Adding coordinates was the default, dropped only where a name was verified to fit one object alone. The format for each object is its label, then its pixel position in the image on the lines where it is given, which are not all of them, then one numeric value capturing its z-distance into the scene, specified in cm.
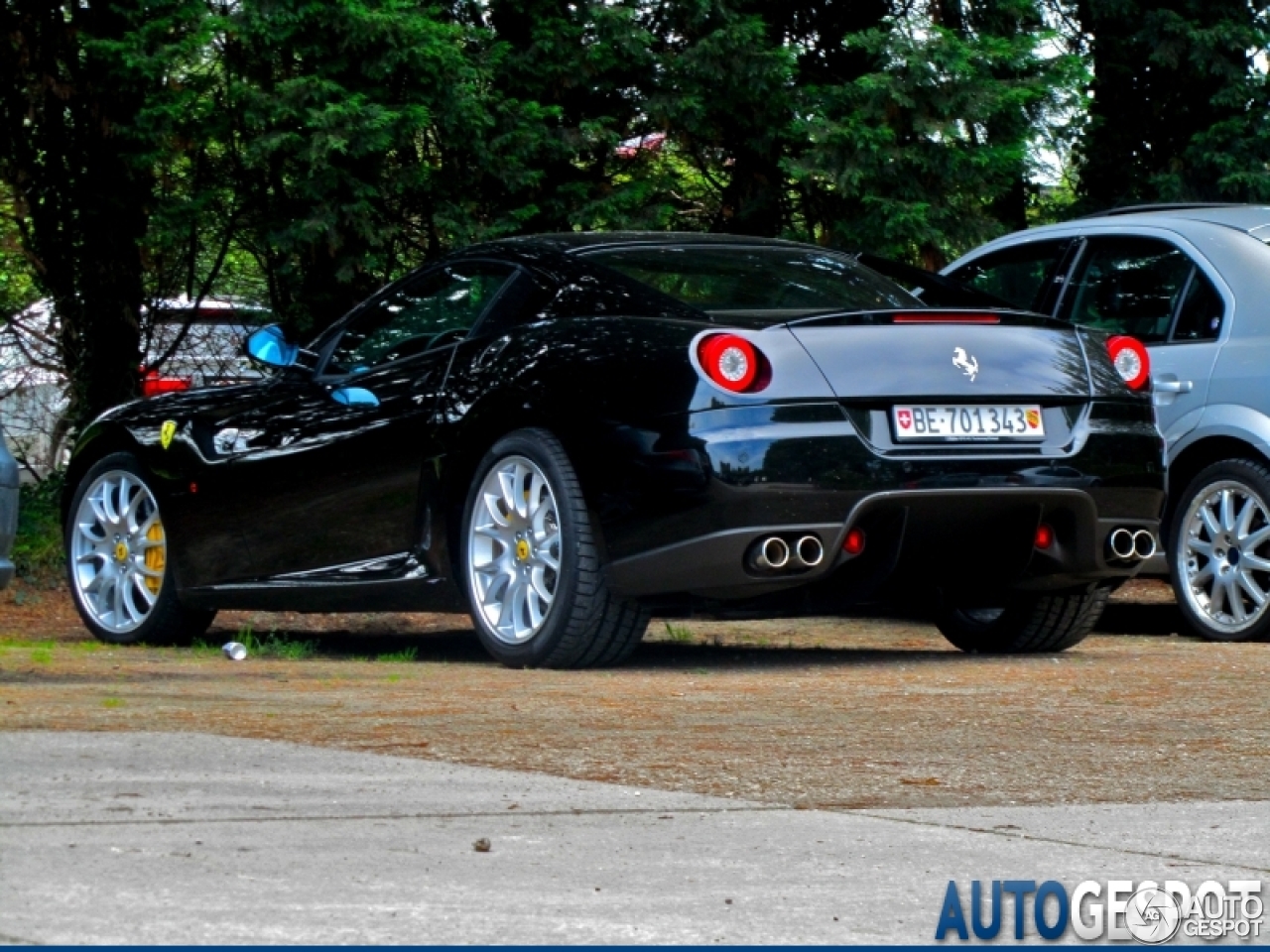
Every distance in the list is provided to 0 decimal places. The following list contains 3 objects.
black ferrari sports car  1371
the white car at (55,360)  3017
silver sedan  1790
